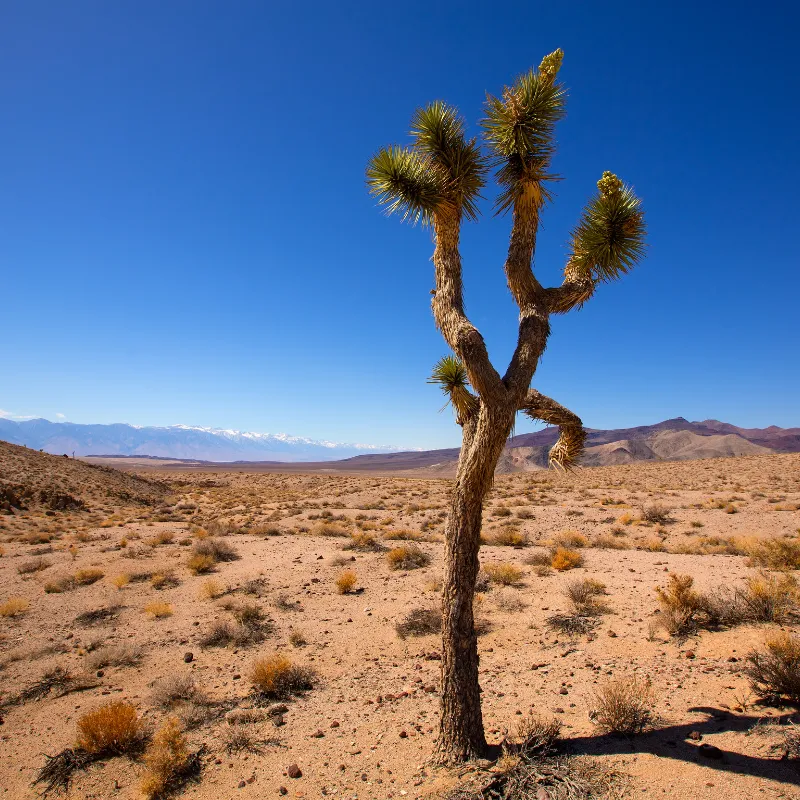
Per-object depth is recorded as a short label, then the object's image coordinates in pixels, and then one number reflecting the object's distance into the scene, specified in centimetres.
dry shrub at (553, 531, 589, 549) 1419
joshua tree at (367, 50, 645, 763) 470
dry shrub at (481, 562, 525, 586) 1058
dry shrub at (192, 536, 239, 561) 1386
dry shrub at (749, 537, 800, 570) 1041
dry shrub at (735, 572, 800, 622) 720
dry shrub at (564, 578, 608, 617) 852
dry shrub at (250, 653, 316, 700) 641
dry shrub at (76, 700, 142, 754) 516
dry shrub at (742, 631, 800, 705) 509
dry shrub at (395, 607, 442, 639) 830
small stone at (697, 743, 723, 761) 438
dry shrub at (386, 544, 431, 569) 1251
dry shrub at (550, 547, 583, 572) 1151
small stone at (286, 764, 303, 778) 481
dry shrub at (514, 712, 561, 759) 456
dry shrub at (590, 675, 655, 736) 492
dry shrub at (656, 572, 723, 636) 728
